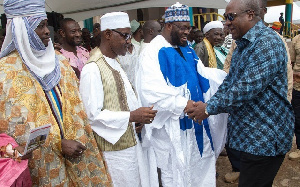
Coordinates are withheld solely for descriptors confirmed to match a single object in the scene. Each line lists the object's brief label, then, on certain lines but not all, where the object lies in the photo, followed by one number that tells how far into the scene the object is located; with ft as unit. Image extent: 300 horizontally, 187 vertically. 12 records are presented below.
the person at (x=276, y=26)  22.75
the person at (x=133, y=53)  17.85
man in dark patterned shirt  7.72
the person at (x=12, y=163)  6.09
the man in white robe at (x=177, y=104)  10.05
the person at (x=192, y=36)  24.30
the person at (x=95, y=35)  20.18
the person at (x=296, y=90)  16.81
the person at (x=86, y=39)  23.85
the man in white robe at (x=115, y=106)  8.70
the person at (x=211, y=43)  17.62
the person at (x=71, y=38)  14.40
